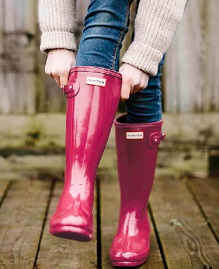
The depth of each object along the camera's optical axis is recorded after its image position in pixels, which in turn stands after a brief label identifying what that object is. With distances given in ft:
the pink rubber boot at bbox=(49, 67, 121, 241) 4.51
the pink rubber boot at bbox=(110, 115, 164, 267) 5.36
